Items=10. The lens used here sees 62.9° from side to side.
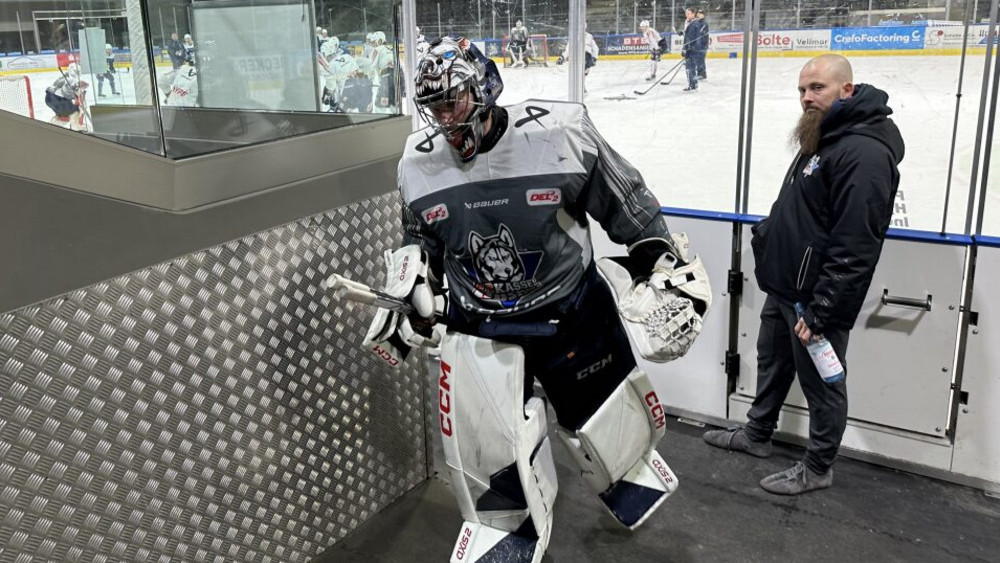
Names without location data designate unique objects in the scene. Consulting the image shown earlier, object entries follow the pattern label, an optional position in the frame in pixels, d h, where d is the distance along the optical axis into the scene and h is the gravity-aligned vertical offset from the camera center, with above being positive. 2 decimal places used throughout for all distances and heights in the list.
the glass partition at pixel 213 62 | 2.94 -0.03
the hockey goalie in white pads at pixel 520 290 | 2.31 -0.69
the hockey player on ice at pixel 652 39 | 6.12 +0.03
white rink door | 3.13 -1.16
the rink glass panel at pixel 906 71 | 3.96 -0.22
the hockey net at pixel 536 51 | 6.77 -0.04
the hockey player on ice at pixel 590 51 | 5.14 -0.04
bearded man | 2.73 -0.66
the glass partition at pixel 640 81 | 5.90 -0.30
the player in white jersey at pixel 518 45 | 6.95 +0.02
